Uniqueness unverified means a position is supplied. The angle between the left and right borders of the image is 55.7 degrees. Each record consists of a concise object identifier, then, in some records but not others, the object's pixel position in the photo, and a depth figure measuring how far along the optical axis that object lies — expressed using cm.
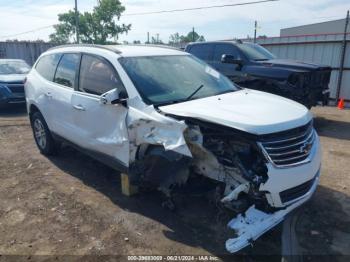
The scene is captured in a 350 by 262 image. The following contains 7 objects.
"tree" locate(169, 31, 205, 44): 5848
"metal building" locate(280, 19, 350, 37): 3700
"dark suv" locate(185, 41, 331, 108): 734
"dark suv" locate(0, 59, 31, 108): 1019
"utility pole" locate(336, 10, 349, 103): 1115
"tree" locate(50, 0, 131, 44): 4450
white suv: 303
